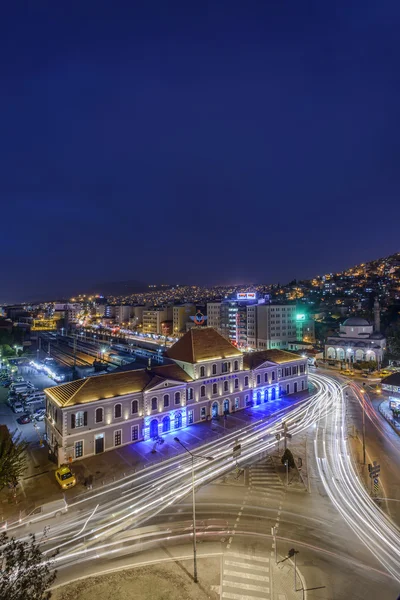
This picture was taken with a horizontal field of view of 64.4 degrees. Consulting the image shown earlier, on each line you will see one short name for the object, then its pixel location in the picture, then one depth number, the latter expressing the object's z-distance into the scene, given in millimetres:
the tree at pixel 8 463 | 22375
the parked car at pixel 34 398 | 52062
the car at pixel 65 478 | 27798
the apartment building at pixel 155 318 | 164750
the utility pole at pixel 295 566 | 17500
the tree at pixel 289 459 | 30203
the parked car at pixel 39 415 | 44847
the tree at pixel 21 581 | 12171
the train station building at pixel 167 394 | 33969
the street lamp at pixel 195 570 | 17975
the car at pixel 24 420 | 43703
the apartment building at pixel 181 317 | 150750
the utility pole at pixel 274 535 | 19766
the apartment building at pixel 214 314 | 136338
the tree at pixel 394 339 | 84750
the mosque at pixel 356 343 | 83750
